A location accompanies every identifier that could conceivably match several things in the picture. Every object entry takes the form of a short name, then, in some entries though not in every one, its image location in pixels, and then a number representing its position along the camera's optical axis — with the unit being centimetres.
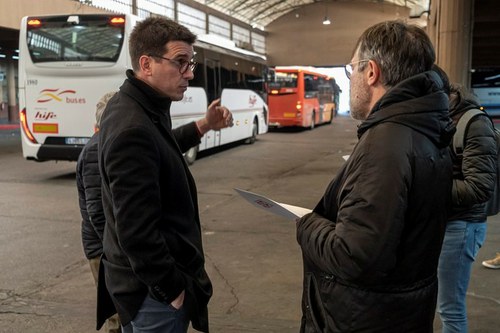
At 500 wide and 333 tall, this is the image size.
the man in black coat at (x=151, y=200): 198
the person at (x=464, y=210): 279
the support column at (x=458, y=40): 842
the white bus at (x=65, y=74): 1030
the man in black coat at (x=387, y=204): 166
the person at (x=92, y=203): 308
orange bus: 2434
